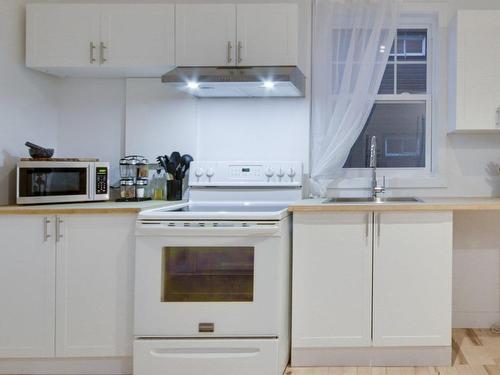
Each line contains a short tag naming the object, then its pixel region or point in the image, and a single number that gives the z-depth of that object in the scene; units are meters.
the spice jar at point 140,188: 3.14
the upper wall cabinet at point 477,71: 2.95
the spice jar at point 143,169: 3.19
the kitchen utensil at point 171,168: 3.22
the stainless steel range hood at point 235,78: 2.76
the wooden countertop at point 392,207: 2.57
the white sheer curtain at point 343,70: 3.12
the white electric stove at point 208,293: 2.41
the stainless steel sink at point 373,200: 3.15
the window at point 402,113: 3.38
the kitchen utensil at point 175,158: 3.24
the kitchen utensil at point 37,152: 2.82
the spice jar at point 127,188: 3.13
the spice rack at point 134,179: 3.13
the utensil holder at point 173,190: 3.21
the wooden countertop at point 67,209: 2.50
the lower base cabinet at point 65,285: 2.51
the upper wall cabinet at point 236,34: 2.94
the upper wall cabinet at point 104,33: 2.98
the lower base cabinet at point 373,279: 2.62
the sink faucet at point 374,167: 3.14
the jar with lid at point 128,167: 3.16
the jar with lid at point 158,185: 3.29
